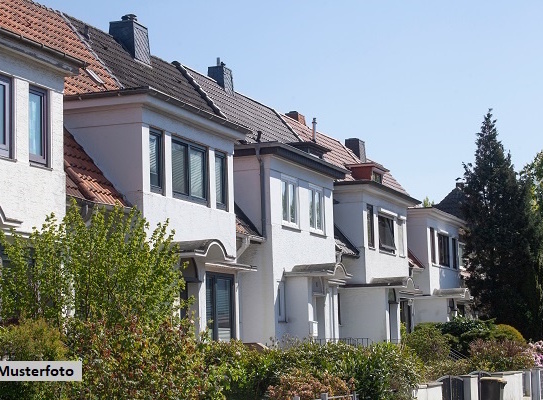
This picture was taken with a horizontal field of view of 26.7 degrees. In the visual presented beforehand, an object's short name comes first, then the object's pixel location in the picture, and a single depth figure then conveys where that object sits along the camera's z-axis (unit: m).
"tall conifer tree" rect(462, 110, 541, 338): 49.25
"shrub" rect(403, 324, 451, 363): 33.66
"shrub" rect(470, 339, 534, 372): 29.94
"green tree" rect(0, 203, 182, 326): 15.29
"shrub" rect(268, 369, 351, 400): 18.25
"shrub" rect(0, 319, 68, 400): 12.81
